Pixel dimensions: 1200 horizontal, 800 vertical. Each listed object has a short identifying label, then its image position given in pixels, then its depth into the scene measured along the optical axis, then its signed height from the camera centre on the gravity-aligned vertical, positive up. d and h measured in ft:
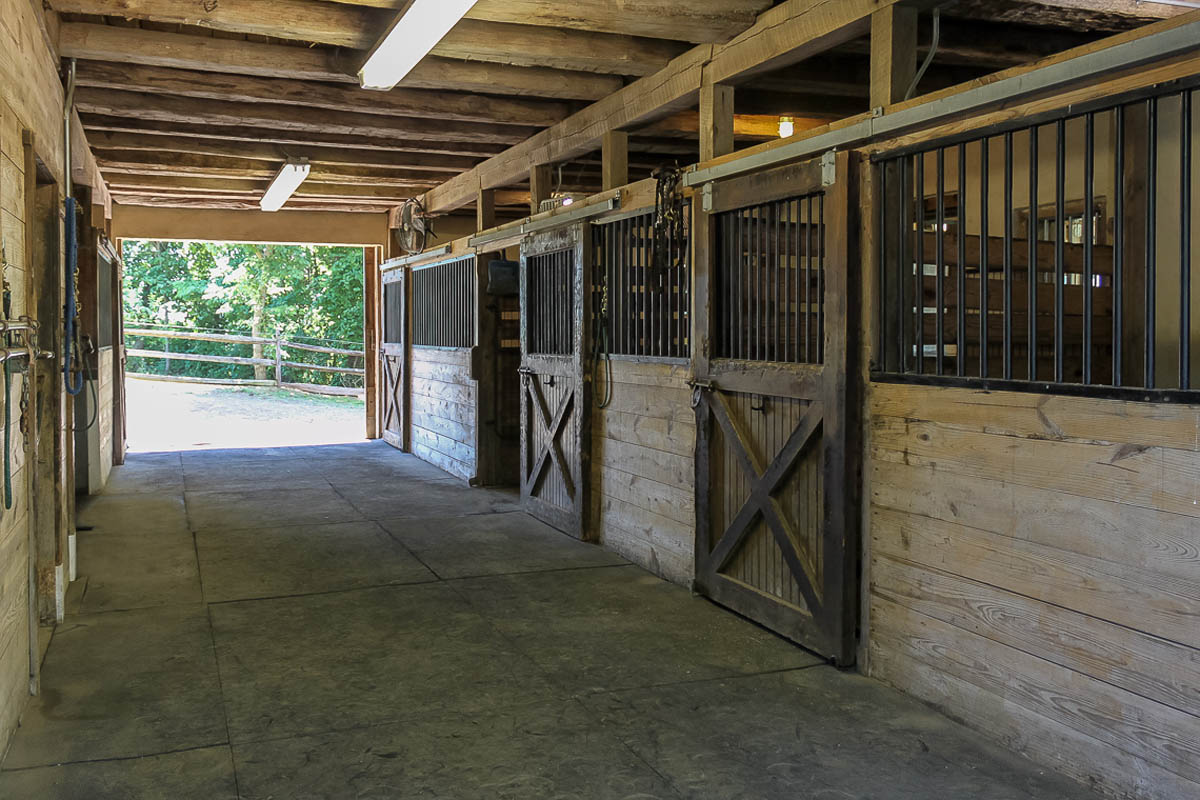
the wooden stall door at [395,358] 30.96 +0.28
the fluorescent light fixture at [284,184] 23.66 +4.79
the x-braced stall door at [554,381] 17.84 -0.29
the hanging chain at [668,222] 14.49 +2.11
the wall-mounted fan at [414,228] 29.07 +4.09
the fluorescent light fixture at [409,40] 11.94 +4.30
